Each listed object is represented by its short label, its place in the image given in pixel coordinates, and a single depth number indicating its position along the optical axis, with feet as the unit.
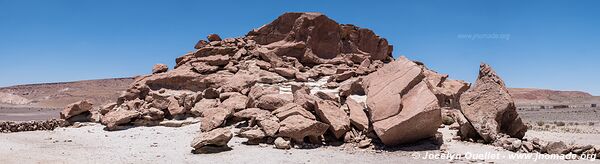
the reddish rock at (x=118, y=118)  53.42
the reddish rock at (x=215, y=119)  45.62
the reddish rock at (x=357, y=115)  41.83
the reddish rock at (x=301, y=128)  39.04
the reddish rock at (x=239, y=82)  57.77
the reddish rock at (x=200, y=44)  72.38
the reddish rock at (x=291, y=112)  41.22
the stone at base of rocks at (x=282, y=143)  38.04
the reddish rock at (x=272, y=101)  47.01
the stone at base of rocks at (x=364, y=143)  38.65
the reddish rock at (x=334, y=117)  40.50
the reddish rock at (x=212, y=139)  36.88
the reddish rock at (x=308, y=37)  70.08
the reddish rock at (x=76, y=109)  60.18
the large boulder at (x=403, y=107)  36.29
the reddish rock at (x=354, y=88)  53.72
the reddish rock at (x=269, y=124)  39.98
